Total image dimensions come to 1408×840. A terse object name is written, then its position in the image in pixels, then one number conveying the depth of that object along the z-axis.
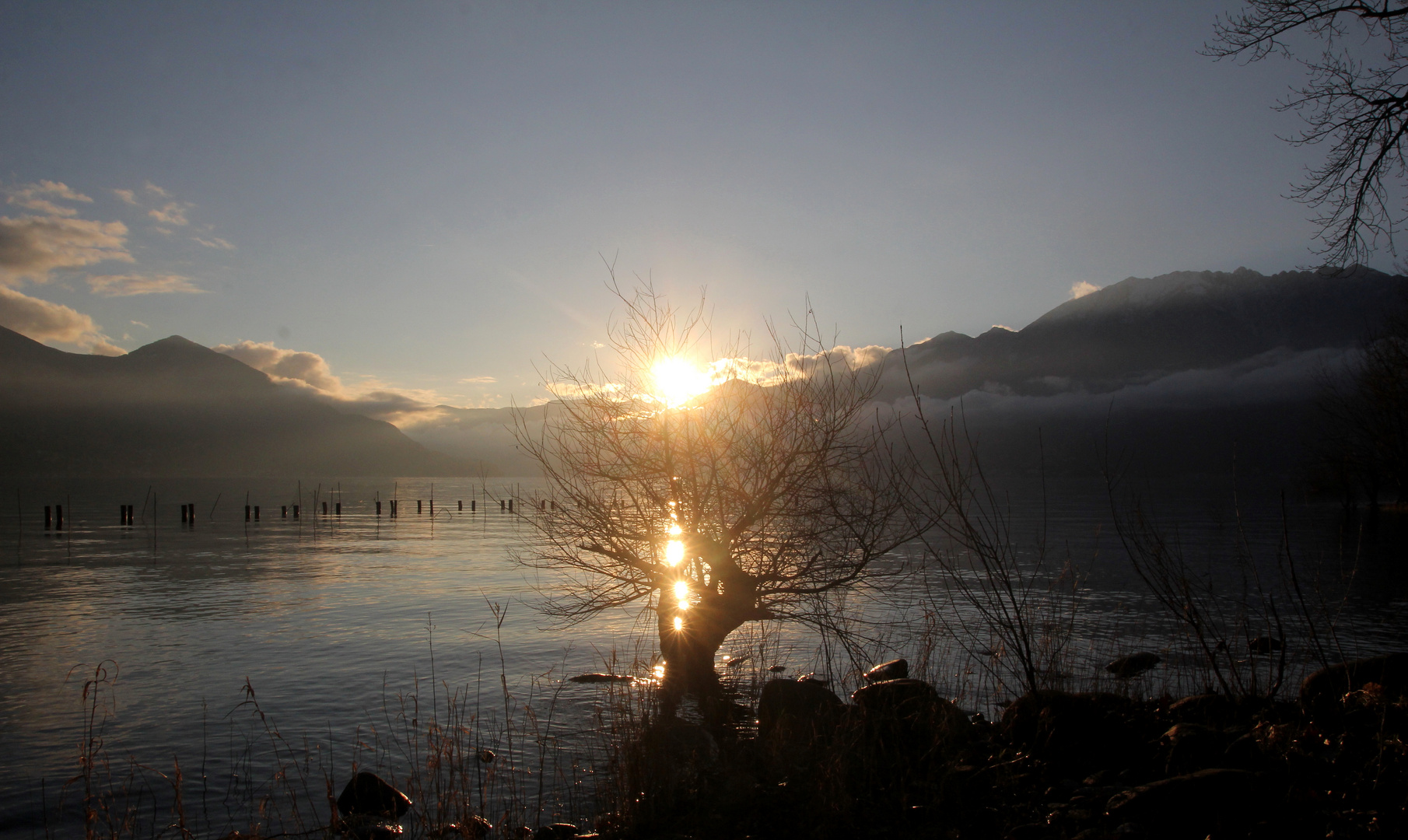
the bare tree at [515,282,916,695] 13.57
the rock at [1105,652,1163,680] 16.97
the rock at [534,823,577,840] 8.39
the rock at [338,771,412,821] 9.97
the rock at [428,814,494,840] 7.89
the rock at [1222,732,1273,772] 7.02
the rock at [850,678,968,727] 10.14
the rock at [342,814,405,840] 8.96
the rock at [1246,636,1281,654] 18.69
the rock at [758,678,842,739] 11.34
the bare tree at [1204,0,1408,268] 8.05
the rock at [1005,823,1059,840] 6.46
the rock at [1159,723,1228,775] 7.32
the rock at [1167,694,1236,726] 8.97
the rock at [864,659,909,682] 15.41
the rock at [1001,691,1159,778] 8.43
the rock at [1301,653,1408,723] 9.05
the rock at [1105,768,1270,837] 6.03
